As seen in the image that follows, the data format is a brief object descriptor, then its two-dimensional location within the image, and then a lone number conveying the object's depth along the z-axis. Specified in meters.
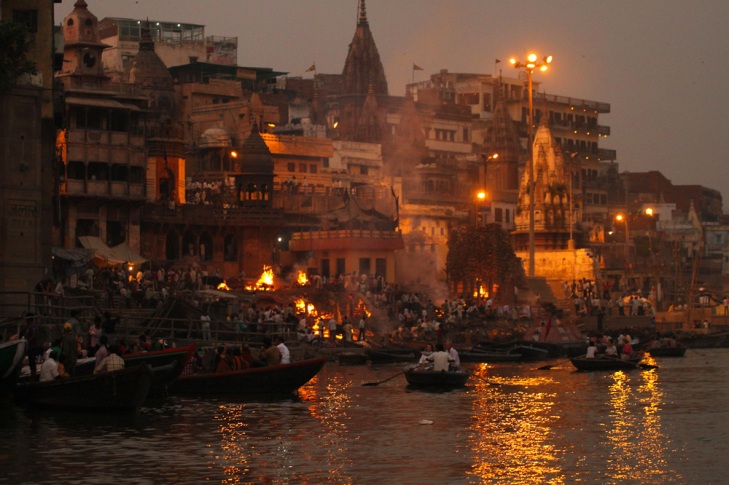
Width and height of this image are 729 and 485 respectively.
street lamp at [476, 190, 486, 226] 91.31
